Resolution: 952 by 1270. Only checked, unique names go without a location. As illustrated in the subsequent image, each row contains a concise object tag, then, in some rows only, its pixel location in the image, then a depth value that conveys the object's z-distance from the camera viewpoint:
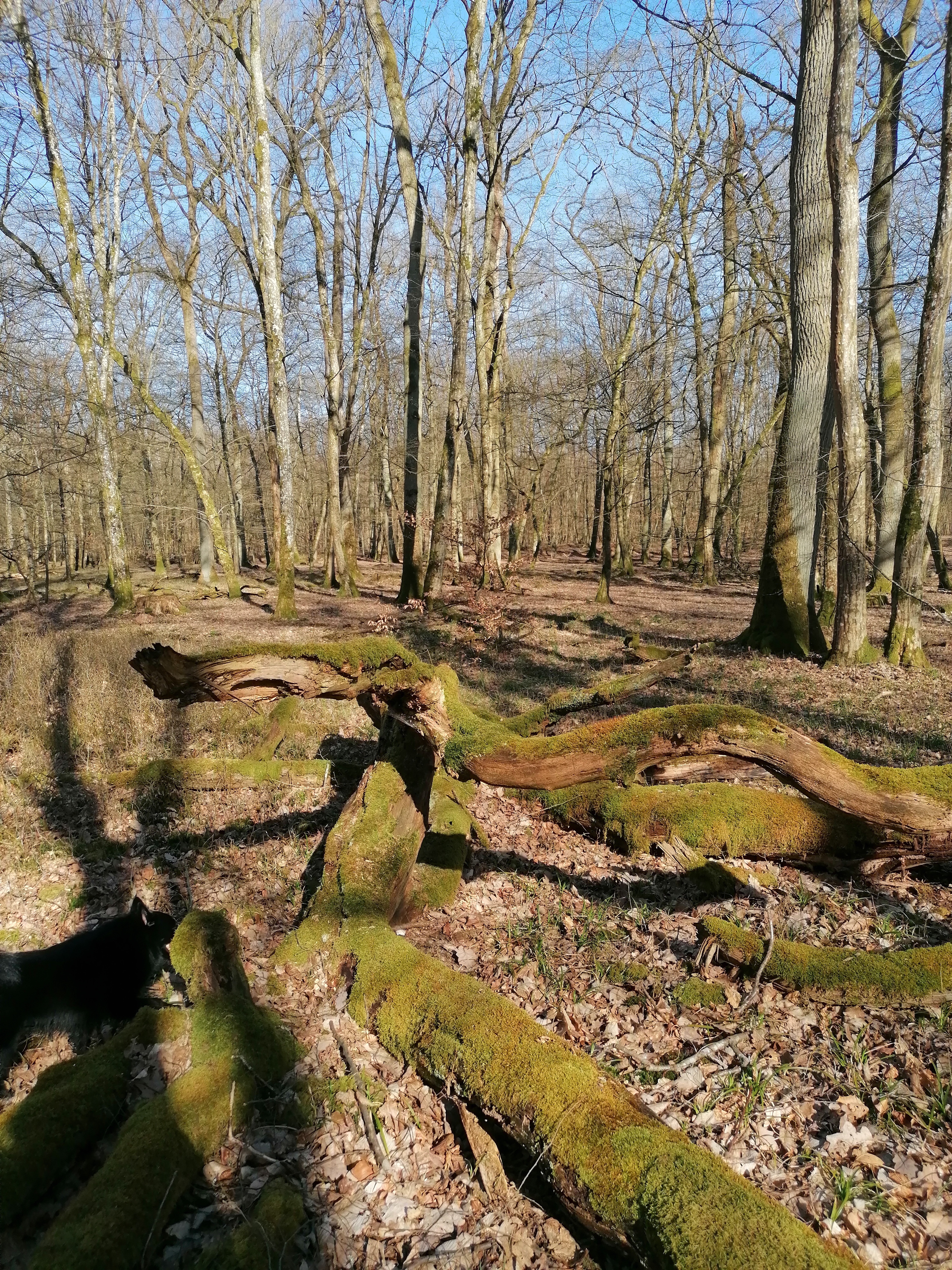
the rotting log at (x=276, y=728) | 7.52
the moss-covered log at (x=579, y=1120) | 2.01
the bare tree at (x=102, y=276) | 16.81
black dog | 3.49
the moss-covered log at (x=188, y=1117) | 2.21
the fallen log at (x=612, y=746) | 3.92
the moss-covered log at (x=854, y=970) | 3.27
